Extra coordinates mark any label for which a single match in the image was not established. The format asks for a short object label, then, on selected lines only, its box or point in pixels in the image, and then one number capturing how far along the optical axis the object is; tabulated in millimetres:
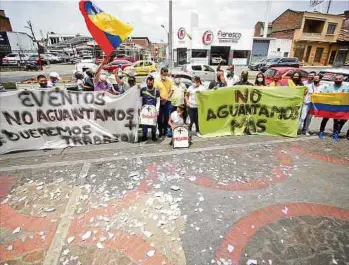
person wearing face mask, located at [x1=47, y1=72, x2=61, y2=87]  6488
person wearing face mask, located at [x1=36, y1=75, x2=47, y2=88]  6066
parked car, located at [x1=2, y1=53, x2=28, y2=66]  28844
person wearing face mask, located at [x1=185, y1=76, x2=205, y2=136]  6297
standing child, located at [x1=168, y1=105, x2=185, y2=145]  5781
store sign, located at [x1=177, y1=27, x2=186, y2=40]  32312
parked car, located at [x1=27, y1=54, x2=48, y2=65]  30014
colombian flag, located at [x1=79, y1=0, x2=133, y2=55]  5102
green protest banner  6414
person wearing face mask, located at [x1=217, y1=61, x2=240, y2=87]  7246
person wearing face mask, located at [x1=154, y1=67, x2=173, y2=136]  6030
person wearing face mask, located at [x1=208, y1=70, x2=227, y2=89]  6809
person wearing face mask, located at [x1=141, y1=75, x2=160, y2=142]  5723
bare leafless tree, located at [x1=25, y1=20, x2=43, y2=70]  38453
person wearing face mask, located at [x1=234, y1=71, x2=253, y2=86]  6664
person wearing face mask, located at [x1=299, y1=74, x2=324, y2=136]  6491
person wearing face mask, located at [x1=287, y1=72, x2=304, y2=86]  6672
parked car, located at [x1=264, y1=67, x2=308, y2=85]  13009
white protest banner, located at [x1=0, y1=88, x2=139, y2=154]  5410
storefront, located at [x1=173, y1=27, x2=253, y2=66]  33000
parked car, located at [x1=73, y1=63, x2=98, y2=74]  20081
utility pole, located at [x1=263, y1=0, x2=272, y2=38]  39062
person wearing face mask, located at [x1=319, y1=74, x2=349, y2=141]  6358
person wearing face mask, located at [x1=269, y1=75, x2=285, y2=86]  6805
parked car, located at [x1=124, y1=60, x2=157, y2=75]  21594
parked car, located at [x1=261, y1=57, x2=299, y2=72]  26620
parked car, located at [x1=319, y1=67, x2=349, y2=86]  9758
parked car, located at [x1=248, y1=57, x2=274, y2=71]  28875
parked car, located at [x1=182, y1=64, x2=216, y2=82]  17172
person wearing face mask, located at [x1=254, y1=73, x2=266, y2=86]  6764
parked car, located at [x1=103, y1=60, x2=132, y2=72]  23083
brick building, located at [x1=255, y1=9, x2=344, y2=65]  36188
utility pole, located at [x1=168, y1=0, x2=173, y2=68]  15625
